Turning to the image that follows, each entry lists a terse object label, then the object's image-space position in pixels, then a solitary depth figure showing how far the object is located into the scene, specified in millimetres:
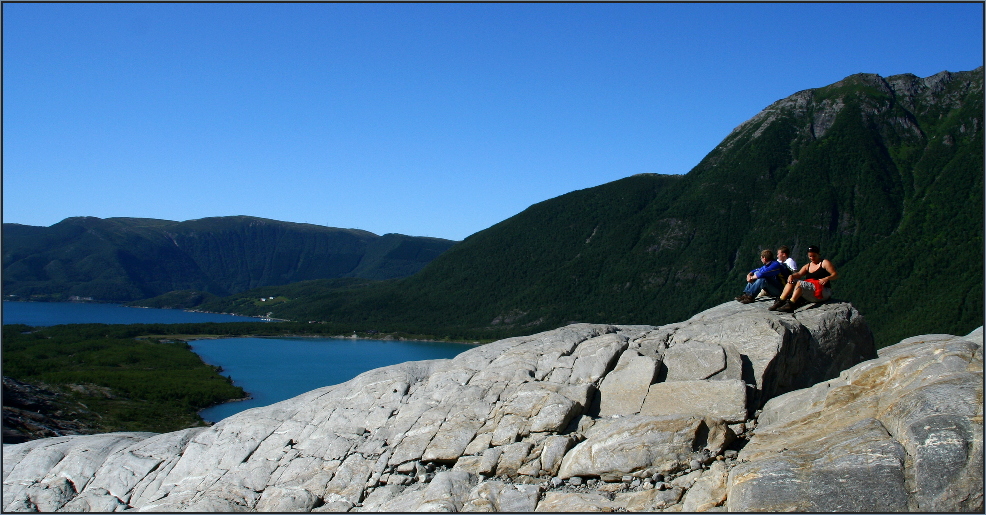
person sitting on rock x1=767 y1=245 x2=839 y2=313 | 15555
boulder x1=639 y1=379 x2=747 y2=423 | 12781
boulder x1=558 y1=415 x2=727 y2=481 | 11505
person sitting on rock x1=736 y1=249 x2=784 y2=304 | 16906
